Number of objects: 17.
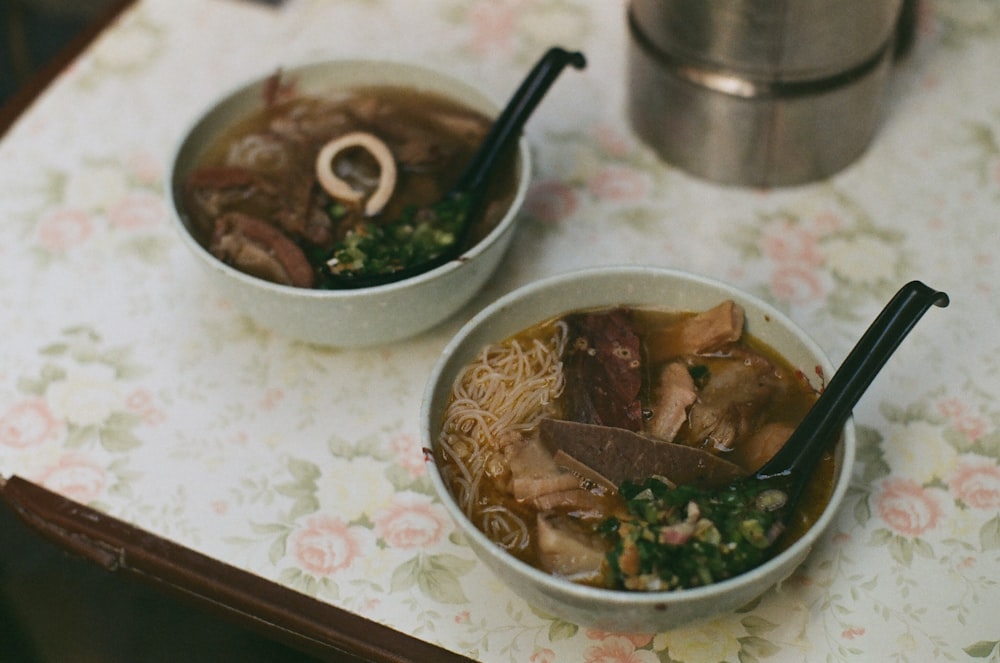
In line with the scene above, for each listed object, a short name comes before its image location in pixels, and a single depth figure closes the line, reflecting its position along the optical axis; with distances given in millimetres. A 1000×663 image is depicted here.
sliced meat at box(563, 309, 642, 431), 689
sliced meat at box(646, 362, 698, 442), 681
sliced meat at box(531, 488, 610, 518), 659
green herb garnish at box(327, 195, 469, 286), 737
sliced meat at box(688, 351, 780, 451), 681
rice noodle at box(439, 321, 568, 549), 661
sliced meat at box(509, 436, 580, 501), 661
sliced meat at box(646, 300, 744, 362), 695
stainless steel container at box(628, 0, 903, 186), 768
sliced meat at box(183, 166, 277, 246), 781
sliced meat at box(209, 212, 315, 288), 743
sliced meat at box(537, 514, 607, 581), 638
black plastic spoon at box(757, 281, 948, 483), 652
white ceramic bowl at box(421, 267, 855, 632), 611
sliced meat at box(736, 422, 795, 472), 673
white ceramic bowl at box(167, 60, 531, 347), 709
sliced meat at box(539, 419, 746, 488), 661
